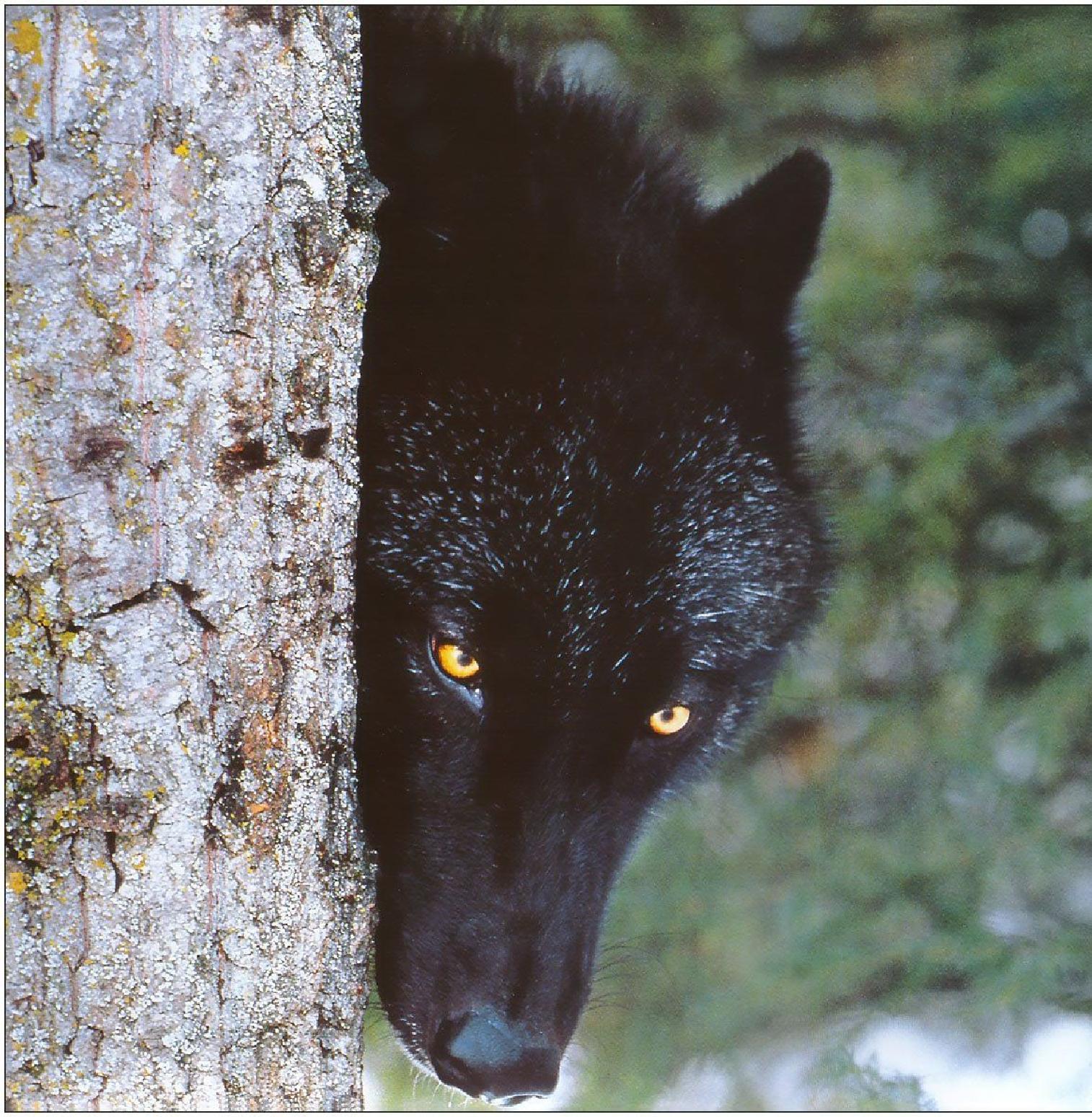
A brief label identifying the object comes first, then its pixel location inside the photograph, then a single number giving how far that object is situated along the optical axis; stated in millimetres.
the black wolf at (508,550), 5162
